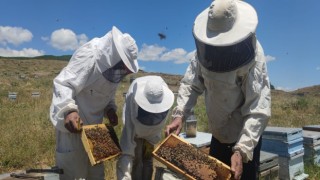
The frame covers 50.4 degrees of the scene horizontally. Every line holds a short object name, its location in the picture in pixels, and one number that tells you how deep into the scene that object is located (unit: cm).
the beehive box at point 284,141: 491
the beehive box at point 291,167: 500
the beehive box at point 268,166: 450
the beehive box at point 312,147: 549
